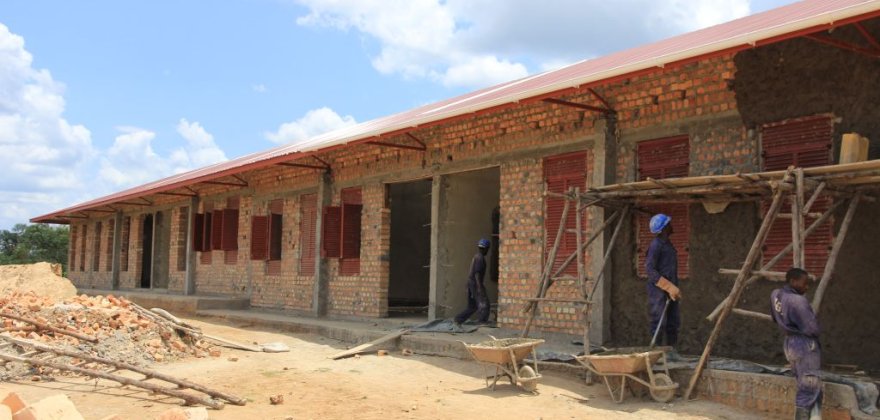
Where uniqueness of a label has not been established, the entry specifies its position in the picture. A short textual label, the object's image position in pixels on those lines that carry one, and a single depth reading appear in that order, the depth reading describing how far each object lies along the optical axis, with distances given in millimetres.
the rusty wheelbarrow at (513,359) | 7480
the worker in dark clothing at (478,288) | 11234
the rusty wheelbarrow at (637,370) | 6762
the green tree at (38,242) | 51000
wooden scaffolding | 6152
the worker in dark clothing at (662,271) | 7965
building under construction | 7031
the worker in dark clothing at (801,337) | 5688
